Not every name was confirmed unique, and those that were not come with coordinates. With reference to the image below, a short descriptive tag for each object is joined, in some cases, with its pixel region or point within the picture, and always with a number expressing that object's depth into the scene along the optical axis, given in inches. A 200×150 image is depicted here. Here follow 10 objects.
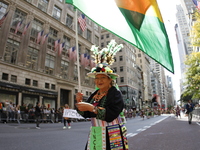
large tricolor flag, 119.6
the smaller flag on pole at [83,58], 1200.3
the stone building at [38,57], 877.8
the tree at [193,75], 885.0
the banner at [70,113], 543.3
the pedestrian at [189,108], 575.5
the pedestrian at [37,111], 492.4
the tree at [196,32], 802.1
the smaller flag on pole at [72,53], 1124.6
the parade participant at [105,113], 90.4
